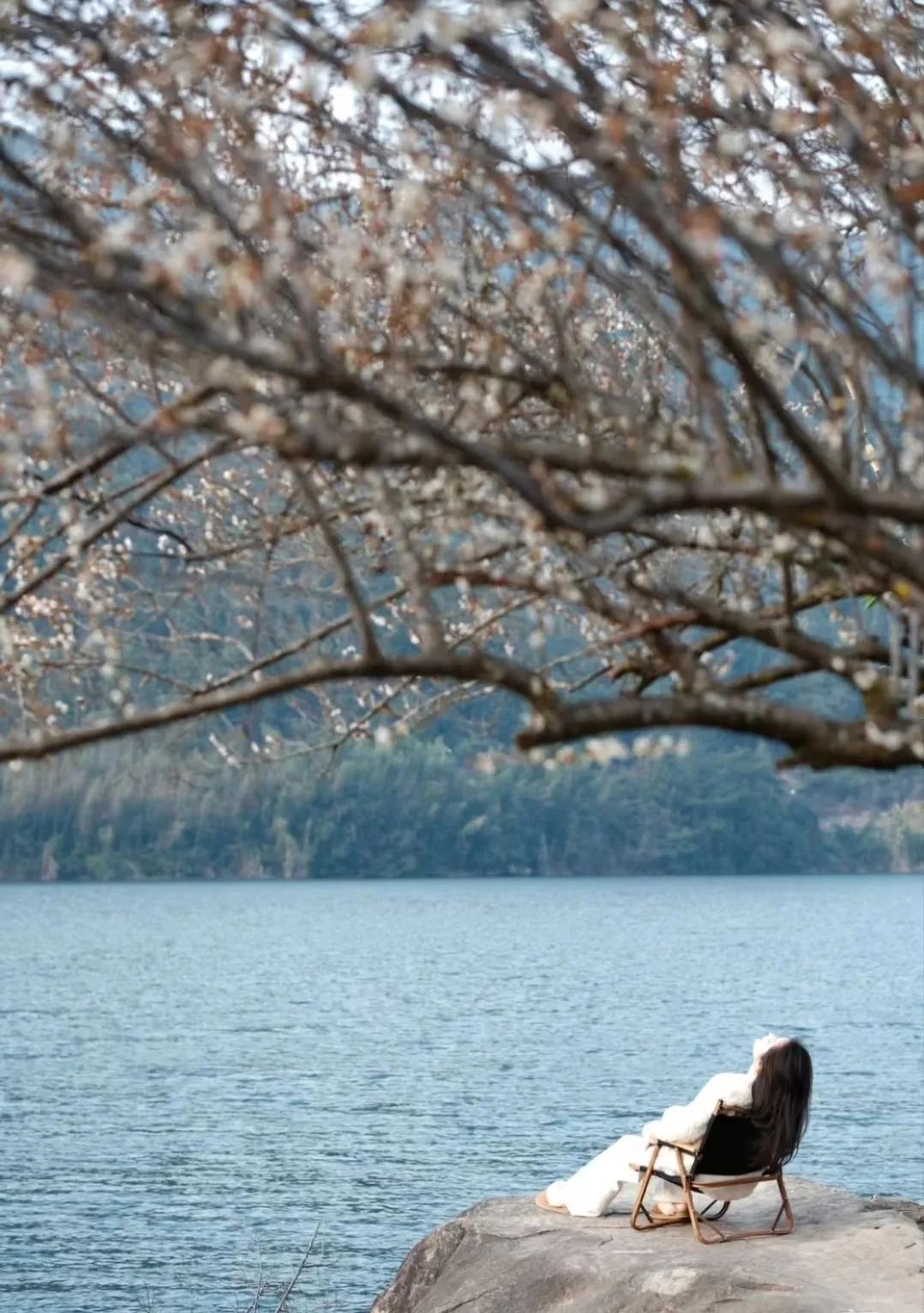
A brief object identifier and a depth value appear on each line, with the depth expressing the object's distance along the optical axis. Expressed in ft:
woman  59.41
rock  51.93
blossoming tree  24.48
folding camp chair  58.95
